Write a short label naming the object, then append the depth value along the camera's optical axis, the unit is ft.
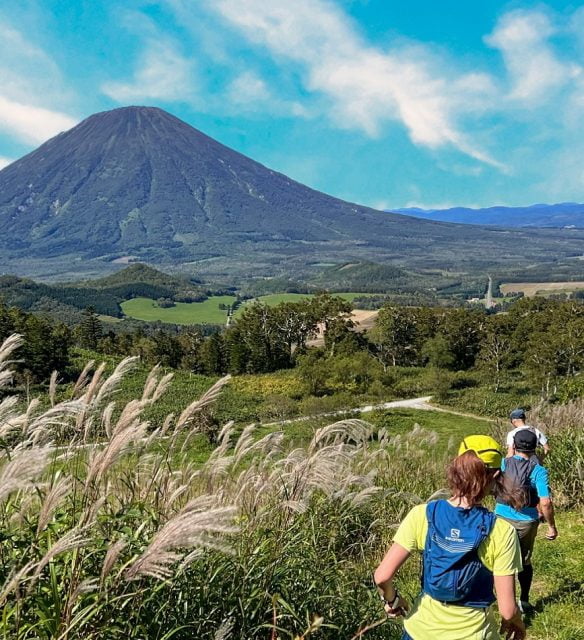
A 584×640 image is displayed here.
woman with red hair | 8.71
